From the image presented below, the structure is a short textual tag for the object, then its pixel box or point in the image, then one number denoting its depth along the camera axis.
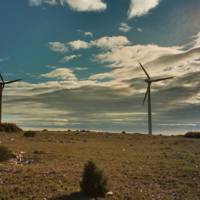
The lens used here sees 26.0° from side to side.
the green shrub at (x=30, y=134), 60.29
